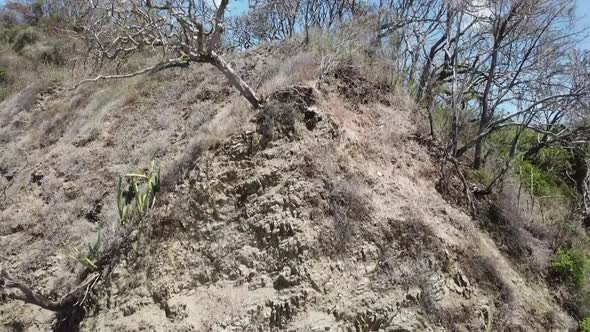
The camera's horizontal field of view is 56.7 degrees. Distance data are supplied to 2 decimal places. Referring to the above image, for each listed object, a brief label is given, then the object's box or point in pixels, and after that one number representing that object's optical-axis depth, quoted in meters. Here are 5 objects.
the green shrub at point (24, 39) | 23.58
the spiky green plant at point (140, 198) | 8.39
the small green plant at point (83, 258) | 8.27
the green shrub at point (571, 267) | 8.52
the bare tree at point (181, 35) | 8.36
